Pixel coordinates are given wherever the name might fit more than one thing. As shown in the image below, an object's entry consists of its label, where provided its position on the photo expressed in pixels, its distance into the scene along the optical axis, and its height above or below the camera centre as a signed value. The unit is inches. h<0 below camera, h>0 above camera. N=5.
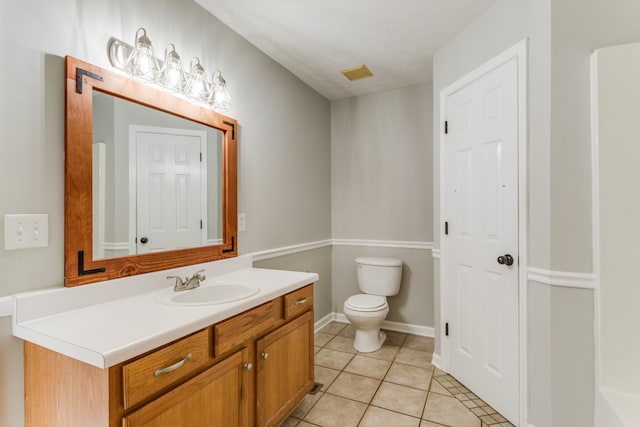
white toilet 102.0 -29.2
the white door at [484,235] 69.9 -5.4
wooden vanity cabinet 36.7 -23.1
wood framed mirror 50.1 +6.7
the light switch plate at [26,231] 43.3 -2.5
